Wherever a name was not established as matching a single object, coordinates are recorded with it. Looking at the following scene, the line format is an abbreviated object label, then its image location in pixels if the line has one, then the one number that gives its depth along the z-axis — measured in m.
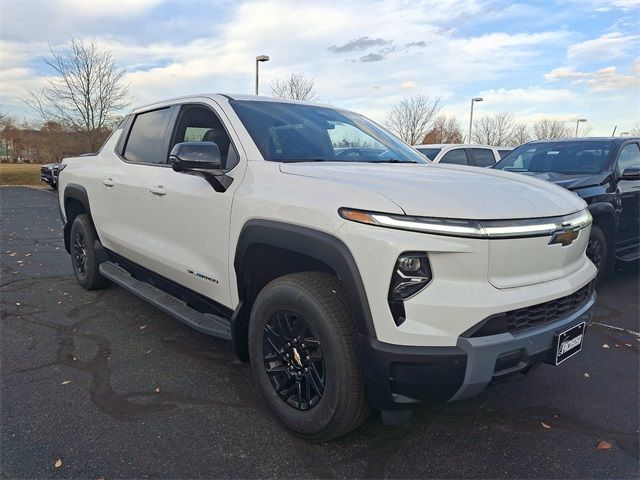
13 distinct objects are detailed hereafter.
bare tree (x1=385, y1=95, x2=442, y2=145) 29.42
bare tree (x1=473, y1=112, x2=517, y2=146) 38.00
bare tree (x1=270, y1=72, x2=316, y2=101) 22.33
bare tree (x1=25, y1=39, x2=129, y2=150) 23.20
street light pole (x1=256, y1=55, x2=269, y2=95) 18.48
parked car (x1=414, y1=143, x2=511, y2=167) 9.23
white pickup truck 1.94
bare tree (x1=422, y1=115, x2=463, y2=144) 35.47
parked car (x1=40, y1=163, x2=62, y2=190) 19.23
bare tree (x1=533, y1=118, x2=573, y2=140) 40.75
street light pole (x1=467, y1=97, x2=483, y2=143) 29.98
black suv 5.07
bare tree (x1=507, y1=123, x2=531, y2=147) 38.28
